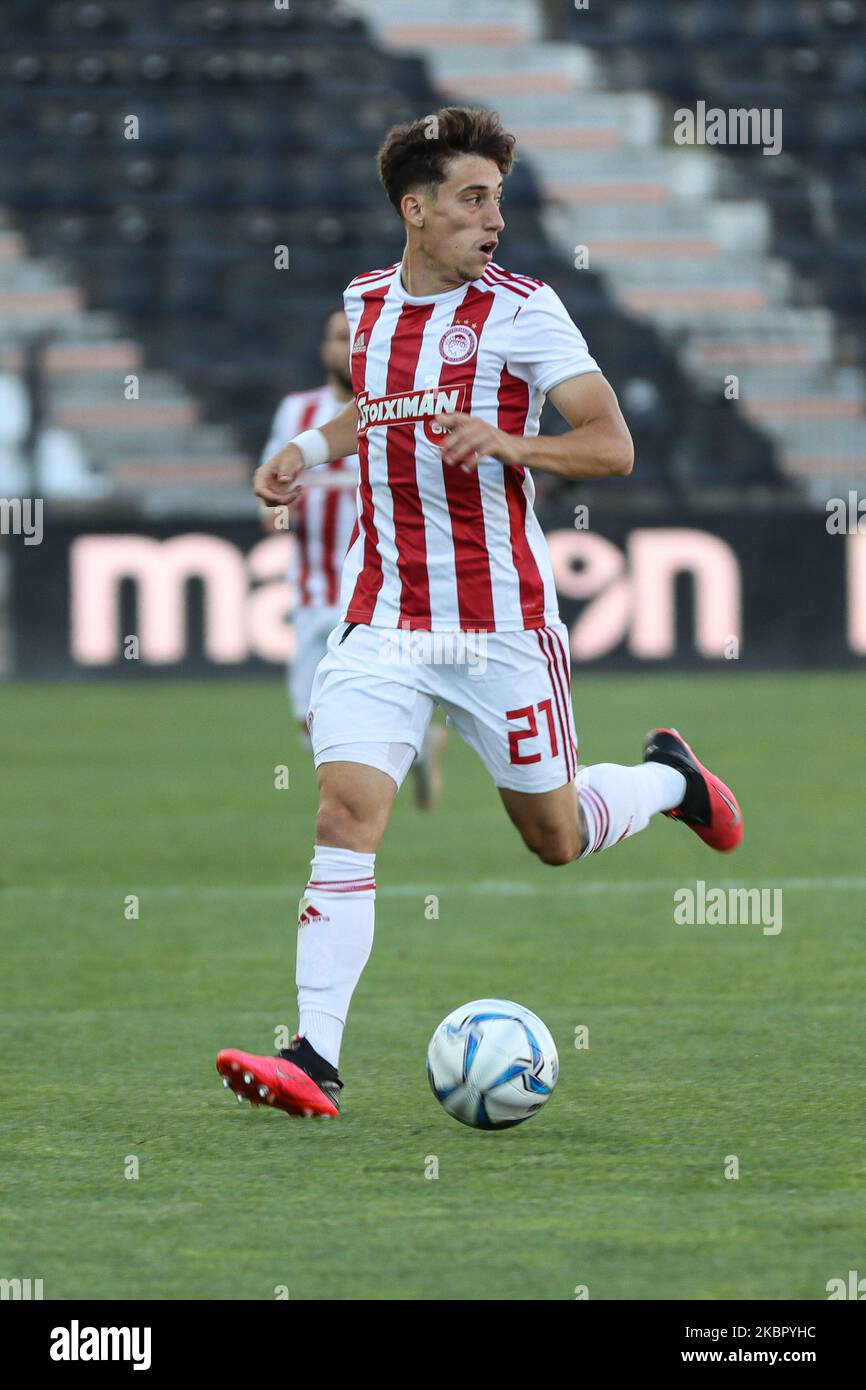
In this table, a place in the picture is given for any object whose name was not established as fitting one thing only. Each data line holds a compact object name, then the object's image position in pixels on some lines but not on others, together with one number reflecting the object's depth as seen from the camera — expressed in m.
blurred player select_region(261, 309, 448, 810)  16.87
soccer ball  7.70
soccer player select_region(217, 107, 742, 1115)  8.13
